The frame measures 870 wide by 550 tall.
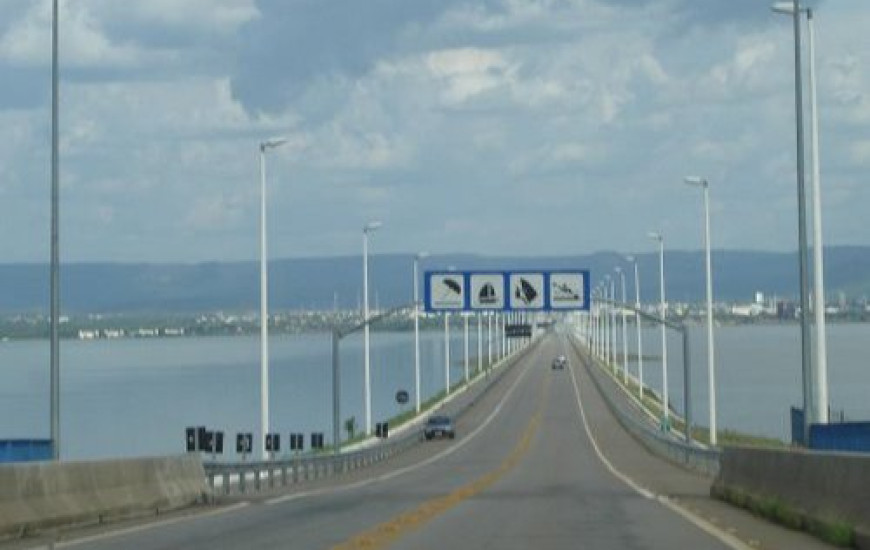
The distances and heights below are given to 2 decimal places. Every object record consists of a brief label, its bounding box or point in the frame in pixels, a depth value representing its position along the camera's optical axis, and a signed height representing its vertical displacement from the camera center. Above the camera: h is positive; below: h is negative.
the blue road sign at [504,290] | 81.12 +3.22
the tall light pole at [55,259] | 33.59 +1.99
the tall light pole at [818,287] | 44.09 +1.74
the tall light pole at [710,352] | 76.41 +0.53
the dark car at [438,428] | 105.19 -3.23
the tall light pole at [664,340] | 98.91 +1.39
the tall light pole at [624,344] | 152.25 +2.04
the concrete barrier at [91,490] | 27.08 -1.88
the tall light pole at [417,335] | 111.76 +2.08
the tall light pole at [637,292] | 122.38 +4.75
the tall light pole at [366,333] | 90.97 +1.62
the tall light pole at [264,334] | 63.41 +1.23
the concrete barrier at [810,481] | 22.92 -1.66
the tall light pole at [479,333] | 178.75 +3.18
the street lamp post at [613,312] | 179.49 +5.05
